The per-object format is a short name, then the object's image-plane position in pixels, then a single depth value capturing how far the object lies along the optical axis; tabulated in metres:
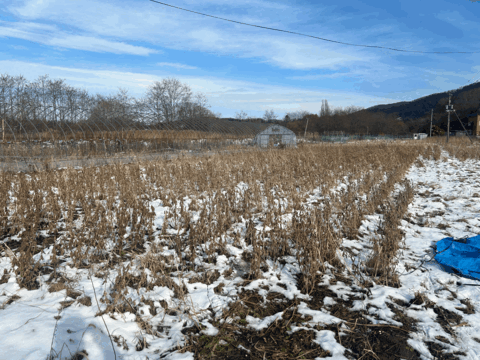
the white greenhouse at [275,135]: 30.17
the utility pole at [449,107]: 37.11
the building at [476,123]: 68.46
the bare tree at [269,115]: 89.88
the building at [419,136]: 62.71
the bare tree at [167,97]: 43.99
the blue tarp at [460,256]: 3.68
